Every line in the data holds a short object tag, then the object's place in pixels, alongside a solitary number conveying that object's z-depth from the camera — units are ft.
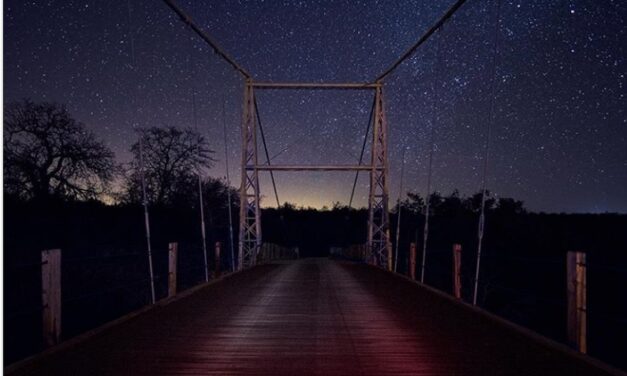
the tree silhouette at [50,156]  83.15
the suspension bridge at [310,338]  16.84
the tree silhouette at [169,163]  114.52
